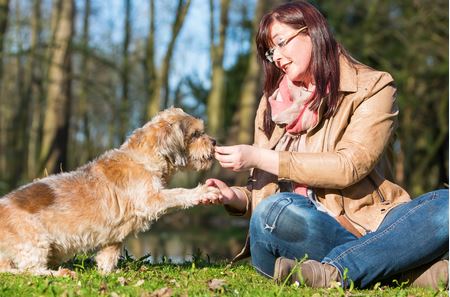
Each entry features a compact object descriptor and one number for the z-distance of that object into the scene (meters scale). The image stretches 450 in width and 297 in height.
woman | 4.79
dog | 5.31
